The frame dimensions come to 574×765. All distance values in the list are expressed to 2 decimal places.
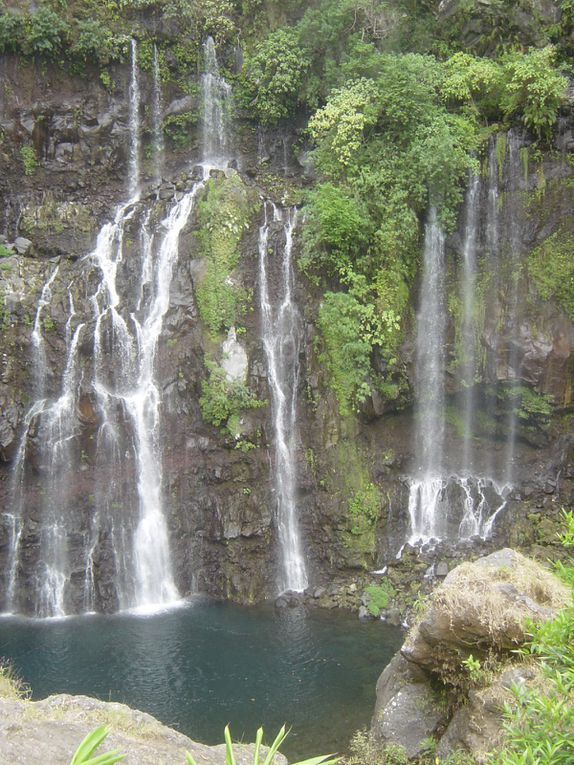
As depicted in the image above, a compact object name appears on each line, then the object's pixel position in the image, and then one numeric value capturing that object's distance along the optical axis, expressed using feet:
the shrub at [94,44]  67.97
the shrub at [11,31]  65.72
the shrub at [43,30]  65.98
